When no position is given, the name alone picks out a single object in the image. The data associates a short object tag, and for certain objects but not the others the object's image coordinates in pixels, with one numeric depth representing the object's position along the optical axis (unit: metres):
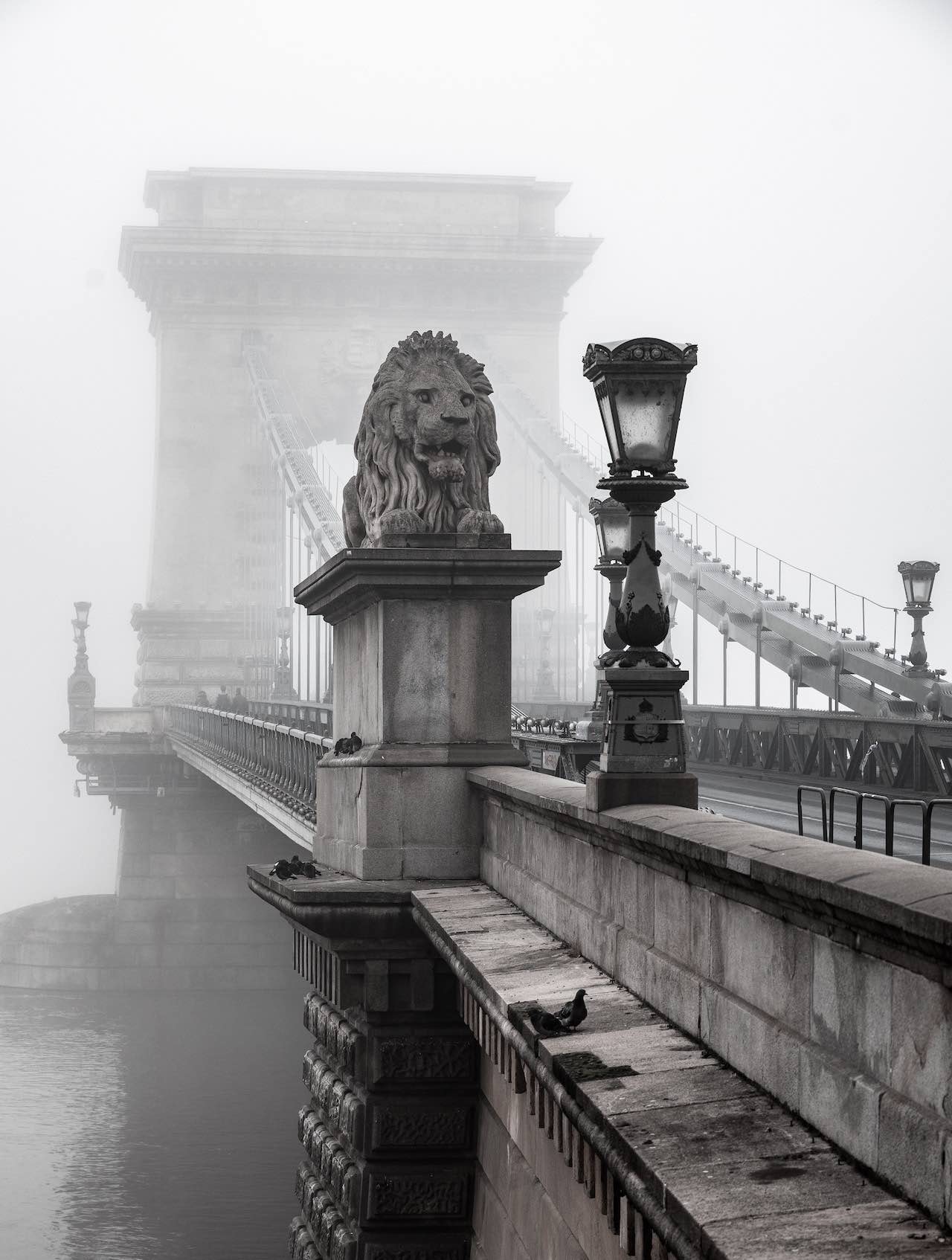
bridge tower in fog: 86.25
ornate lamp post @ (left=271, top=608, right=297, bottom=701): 59.16
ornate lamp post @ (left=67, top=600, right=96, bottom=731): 65.81
